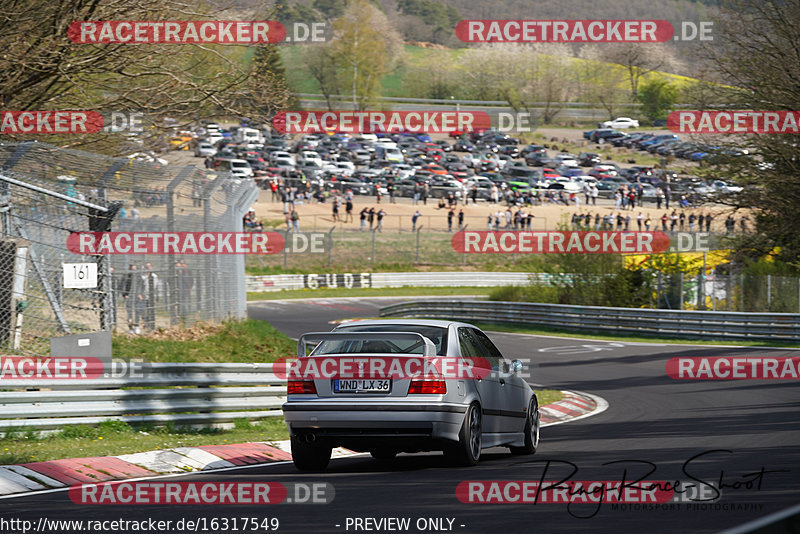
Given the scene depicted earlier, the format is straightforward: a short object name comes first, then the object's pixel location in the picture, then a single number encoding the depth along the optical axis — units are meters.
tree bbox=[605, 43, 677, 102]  135.50
